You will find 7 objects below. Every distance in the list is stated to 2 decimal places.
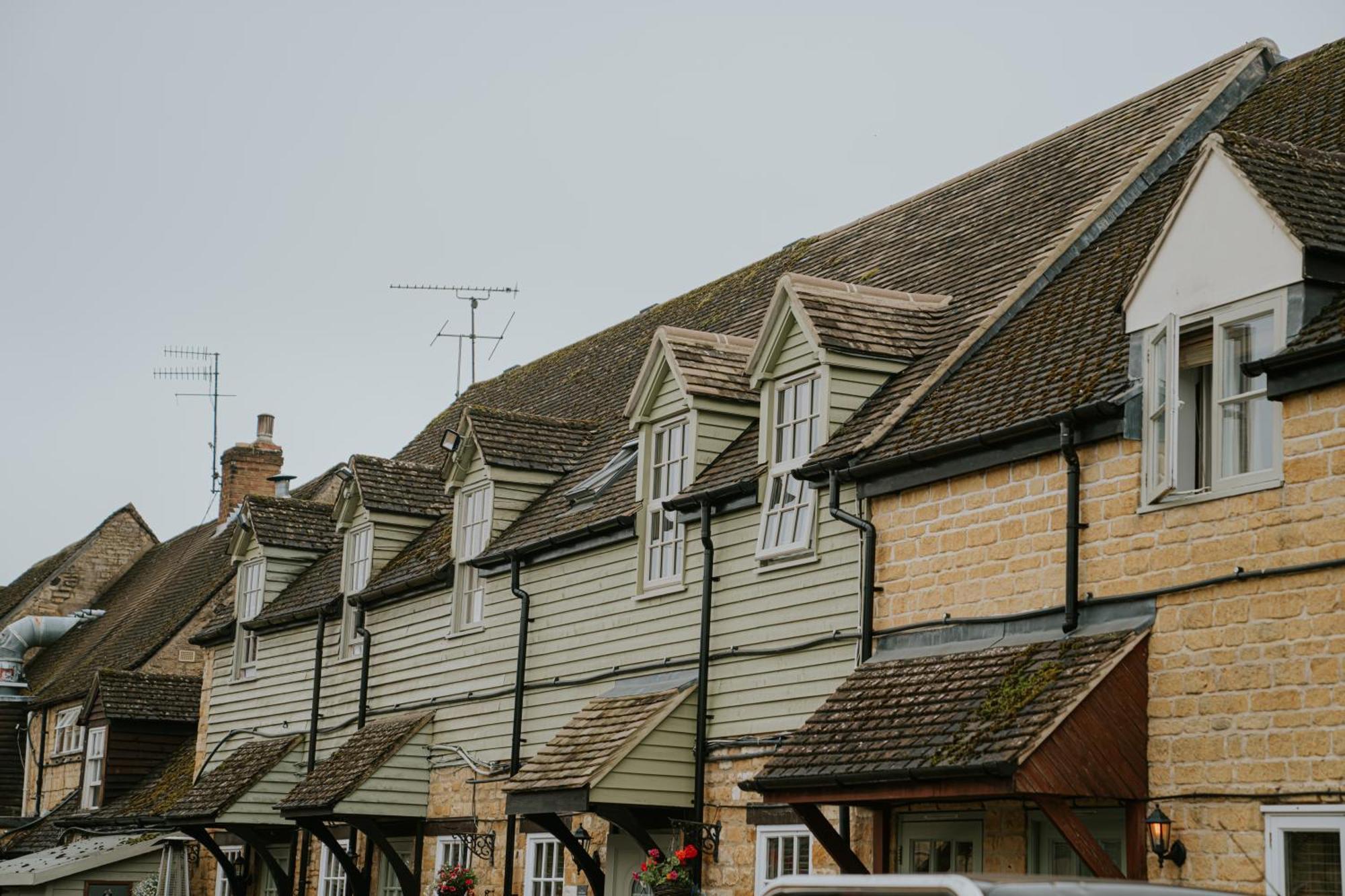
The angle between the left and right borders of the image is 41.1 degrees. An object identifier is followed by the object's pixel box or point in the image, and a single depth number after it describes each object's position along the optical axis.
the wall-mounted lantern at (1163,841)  11.70
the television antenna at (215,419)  47.65
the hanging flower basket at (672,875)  16.50
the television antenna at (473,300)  34.44
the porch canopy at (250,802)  25.64
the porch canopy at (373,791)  21.88
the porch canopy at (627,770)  16.80
